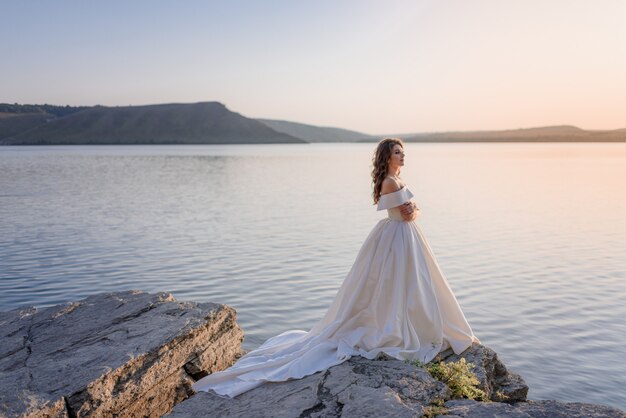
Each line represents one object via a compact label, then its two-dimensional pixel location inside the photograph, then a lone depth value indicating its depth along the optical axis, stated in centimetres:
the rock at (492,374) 620
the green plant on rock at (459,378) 569
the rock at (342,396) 511
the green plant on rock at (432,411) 509
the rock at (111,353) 548
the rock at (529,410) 509
